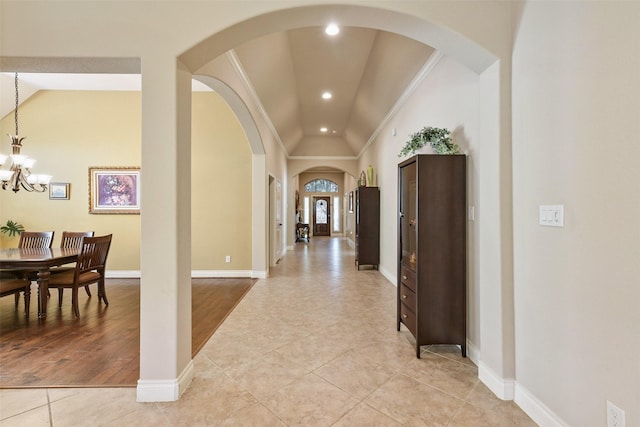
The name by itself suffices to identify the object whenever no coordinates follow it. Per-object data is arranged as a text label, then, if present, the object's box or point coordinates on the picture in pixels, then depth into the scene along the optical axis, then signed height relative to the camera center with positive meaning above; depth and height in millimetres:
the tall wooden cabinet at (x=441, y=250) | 2504 -296
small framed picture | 5484 +485
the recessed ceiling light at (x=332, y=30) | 3439 +2199
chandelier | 3807 +606
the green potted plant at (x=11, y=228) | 5305 -191
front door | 15332 -18
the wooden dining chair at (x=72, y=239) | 4449 -333
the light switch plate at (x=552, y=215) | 1580 -4
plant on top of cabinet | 2586 +670
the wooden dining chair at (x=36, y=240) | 4445 -336
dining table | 3205 -490
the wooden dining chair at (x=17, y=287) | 3246 -777
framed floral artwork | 5539 +504
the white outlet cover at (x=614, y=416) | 1277 -886
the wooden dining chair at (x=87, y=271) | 3499 -687
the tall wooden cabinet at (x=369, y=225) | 6160 -200
